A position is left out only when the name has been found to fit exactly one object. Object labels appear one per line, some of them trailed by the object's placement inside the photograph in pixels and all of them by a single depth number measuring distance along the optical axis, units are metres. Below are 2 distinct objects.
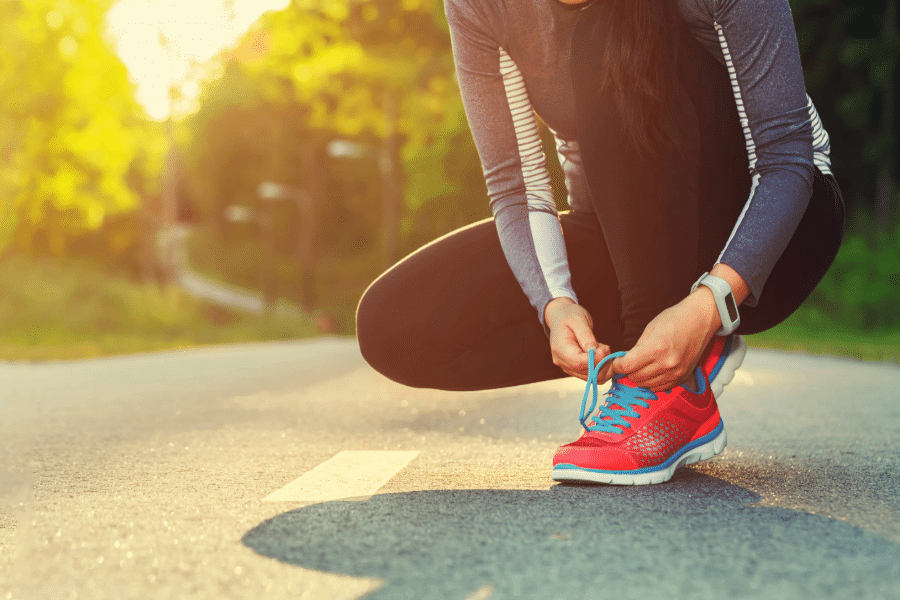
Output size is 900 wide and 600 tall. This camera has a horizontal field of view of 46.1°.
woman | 2.29
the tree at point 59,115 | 19.73
